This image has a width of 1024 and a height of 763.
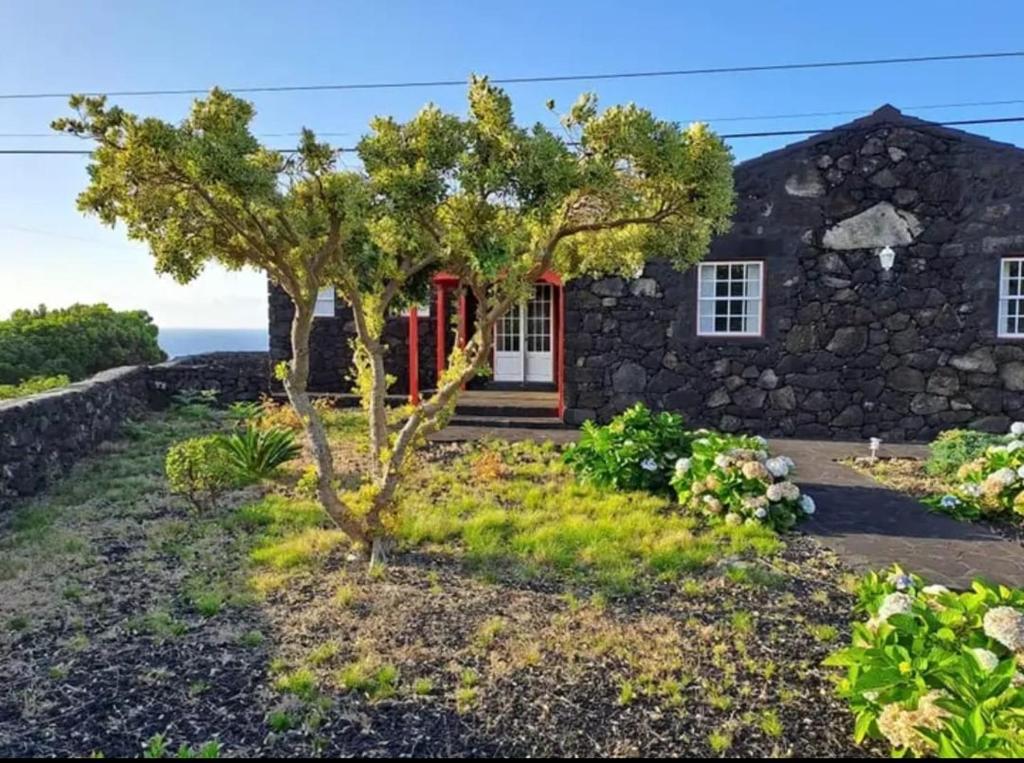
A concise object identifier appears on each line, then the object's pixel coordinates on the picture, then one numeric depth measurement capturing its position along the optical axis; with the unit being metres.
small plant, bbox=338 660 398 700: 3.07
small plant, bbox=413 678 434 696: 3.08
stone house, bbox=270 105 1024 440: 8.90
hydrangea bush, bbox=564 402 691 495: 6.54
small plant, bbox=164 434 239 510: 6.01
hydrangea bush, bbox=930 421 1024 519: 5.82
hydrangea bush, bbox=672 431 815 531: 5.50
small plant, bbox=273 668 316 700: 3.06
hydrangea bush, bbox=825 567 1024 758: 2.39
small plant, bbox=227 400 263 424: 10.11
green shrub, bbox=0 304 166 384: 11.56
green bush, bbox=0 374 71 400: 8.02
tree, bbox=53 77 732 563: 3.78
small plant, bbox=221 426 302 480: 6.93
